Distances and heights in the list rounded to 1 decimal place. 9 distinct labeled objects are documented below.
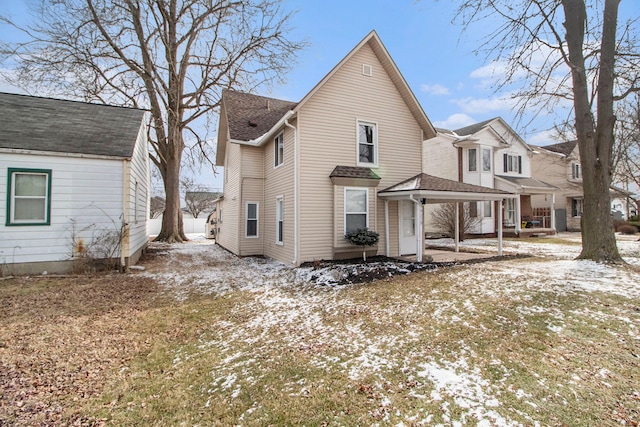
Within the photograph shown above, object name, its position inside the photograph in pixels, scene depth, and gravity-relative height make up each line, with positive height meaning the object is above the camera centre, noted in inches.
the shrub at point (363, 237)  396.2 -22.4
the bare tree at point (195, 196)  1845.5 +158.0
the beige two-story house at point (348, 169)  398.3 +73.2
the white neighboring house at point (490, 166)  781.3 +147.2
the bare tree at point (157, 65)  599.5 +345.7
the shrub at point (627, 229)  898.7 -25.0
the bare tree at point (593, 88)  357.1 +159.4
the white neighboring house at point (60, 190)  331.0 +33.6
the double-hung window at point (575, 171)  1070.4 +172.9
